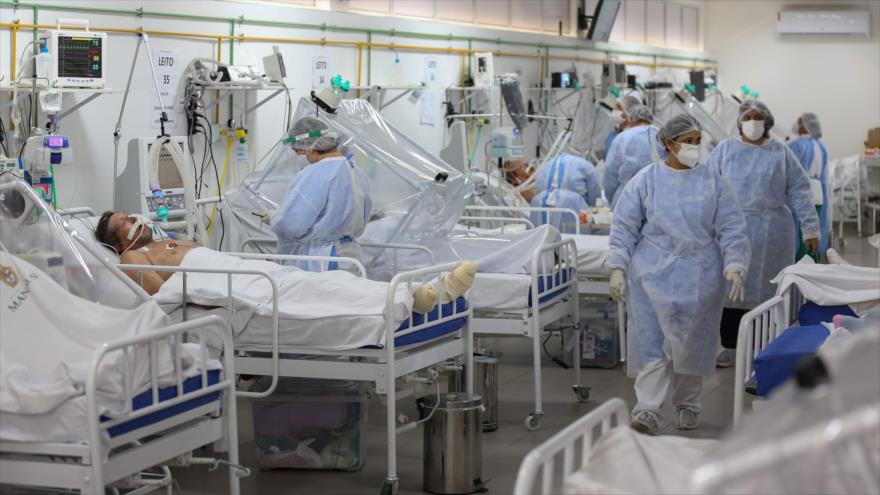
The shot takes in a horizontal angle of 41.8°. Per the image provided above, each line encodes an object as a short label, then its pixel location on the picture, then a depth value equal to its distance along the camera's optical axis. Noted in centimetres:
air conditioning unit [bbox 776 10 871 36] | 1662
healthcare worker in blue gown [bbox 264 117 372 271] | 610
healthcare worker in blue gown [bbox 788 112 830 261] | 1030
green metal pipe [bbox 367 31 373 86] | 906
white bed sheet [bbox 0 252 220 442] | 351
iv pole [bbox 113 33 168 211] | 668
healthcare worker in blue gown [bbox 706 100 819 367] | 725
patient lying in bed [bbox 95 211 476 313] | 504
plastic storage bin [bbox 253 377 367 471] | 524
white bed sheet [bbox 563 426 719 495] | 259
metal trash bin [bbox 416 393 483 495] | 496
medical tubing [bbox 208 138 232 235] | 750
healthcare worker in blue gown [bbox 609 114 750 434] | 562
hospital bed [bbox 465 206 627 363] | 716
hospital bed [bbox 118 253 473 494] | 477
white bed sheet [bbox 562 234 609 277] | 714
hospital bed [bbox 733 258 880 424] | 453
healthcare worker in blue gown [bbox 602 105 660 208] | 916
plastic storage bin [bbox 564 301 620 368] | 764
